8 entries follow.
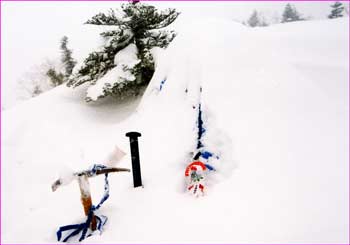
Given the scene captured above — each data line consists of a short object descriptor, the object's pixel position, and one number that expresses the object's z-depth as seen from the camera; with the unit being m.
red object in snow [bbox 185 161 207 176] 3.12
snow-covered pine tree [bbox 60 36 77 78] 15.66
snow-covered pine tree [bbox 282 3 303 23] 29.94
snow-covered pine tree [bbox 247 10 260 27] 33.91
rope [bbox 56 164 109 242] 2.74
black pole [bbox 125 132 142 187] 3.16
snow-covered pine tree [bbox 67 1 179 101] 6.63
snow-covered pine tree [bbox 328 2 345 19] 24.39
